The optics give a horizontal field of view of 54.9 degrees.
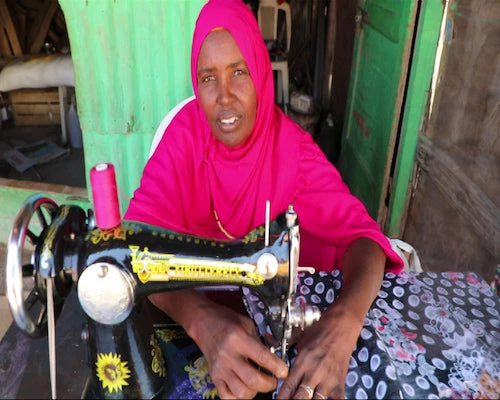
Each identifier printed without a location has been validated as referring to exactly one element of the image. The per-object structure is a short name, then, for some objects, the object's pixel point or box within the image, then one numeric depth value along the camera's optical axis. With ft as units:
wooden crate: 12.49
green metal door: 7.06
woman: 3.64
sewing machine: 2.85
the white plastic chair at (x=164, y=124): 6.00
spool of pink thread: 2.67
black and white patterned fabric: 2.96
